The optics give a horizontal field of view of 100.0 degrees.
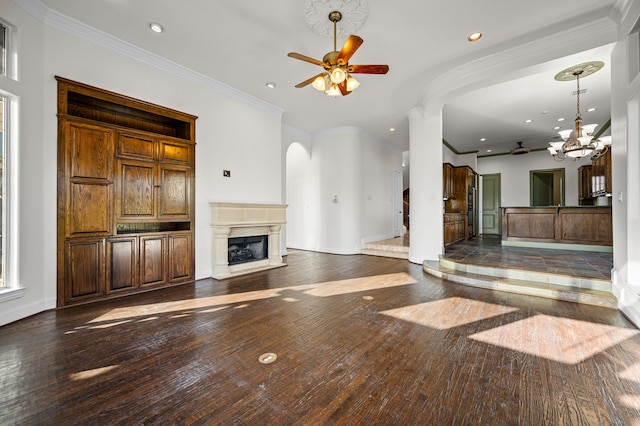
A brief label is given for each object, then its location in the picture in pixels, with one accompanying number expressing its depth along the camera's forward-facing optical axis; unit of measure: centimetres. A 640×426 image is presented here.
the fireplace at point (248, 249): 505
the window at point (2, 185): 280
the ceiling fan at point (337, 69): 285
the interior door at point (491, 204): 1012
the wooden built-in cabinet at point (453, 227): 616
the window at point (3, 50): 280
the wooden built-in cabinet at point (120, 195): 323
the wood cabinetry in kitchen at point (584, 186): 807
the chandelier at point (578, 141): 438
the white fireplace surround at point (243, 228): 462
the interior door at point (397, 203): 909
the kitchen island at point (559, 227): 555
